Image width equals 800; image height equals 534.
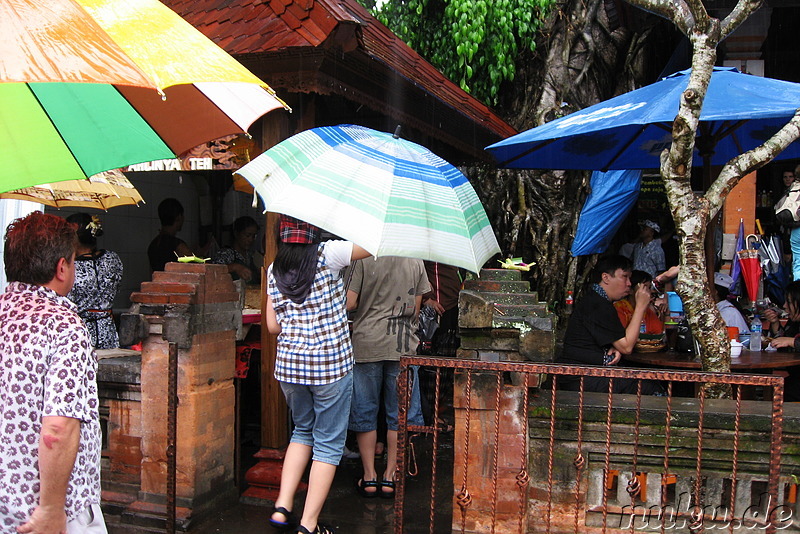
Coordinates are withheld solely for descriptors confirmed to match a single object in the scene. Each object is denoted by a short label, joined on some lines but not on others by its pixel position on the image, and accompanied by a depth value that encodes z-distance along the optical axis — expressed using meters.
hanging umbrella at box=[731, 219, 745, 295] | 7.38
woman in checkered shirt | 3.85
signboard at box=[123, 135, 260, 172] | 5.25
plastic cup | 5.75
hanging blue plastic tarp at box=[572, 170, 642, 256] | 7.99
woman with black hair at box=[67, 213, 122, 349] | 5.61
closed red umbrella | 6.85
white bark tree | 3.66
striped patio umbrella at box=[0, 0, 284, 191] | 1.92
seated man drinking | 4.95
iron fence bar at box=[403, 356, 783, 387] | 3.01
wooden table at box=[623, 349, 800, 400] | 5.16
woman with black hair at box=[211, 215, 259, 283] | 7.31
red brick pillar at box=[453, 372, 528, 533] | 3.64
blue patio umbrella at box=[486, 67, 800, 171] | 4.23
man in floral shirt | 2.39
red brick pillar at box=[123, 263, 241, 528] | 4.34
